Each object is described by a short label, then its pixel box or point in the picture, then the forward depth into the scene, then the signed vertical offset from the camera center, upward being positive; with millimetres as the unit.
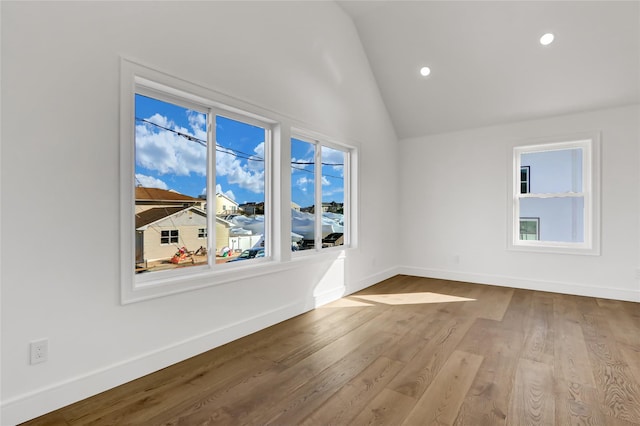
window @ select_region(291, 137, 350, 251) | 3814 +245
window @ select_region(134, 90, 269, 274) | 2432 +251
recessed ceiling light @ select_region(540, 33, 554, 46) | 3748 +2045
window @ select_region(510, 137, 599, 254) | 4375 +235
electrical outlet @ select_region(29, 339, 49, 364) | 1790 -775
